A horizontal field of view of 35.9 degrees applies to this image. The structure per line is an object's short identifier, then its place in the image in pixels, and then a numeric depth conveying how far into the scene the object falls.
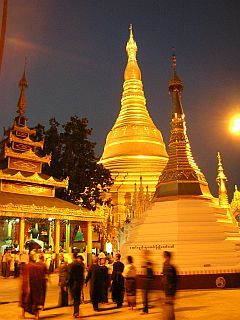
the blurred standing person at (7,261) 18.91
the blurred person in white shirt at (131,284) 9.46
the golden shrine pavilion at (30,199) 20.52
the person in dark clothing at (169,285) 7.03
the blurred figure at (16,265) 19.06
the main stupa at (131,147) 38.91
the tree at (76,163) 28.89
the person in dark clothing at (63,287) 9.94
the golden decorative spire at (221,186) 34.91
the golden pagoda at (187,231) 13.51
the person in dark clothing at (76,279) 8.73
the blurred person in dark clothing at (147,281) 8.87
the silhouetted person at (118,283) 10.10
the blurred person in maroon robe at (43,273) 8.65
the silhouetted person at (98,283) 9.55
